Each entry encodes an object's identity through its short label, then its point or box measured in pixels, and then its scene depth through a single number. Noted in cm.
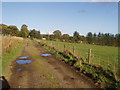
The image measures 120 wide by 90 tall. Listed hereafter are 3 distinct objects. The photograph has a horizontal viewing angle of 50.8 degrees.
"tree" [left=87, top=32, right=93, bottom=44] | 8278
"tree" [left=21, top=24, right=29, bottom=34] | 11019
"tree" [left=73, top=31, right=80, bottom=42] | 8895
